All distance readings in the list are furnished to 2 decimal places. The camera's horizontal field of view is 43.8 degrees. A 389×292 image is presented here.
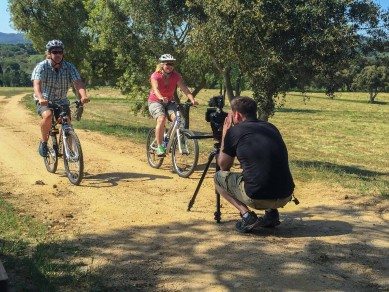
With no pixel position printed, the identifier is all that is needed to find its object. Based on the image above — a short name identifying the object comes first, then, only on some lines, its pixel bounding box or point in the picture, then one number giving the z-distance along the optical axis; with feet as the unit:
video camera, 21.44
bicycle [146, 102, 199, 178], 29.32
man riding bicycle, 27.89
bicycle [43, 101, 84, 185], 27.04
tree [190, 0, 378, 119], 35.29
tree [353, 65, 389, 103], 304.71
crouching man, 17.98
